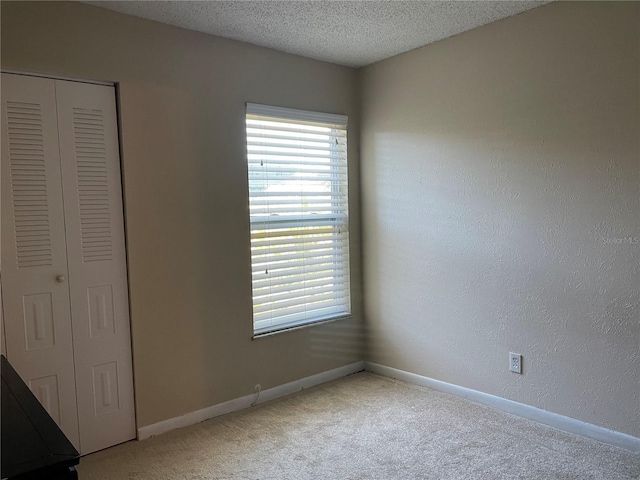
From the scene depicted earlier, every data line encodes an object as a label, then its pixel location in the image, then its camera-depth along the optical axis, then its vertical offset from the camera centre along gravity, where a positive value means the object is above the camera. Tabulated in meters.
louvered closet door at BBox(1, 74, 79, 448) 2.40 -0.20
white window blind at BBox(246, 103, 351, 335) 3.33 -0.08
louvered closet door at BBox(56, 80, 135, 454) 2.58 -0.27
